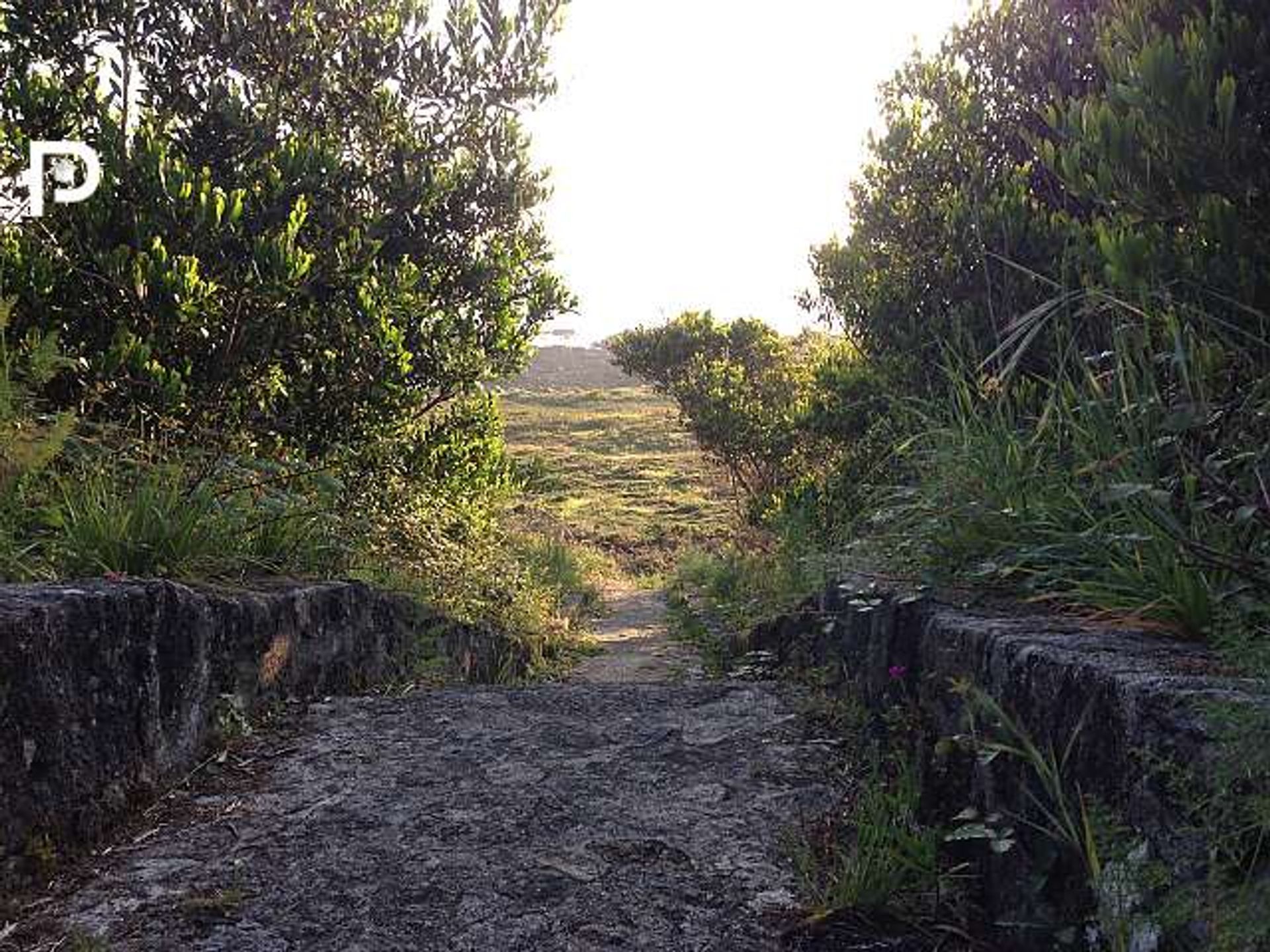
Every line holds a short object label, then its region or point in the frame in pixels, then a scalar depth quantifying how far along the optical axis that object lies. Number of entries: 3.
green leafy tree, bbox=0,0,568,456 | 5.34
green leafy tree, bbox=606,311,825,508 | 15.97
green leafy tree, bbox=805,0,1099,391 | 5.98
